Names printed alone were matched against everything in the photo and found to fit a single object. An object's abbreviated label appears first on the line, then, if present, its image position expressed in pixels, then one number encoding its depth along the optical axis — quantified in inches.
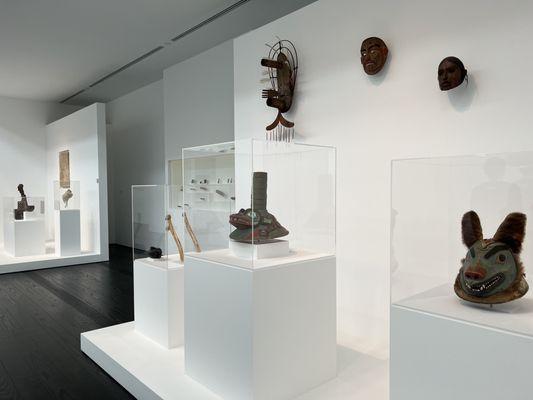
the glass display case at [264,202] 88.6
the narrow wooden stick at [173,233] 117.5
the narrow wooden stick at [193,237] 97.9
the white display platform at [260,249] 87.5
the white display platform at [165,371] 88.9
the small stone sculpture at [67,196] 280.5
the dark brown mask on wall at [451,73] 96.3
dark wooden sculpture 283.6
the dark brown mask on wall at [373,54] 112.7
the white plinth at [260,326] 81.3
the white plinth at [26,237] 276.4
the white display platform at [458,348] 53.3
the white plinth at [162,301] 113.8
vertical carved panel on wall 327.0
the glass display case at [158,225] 117.1
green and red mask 58.1
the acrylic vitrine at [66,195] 280.7
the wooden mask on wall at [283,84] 140.4
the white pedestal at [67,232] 276.2
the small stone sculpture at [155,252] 124.3
